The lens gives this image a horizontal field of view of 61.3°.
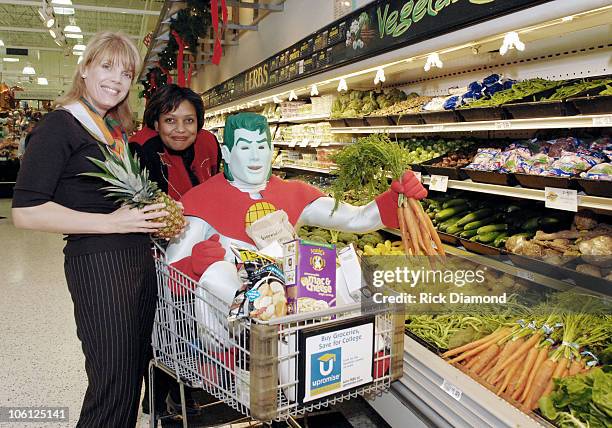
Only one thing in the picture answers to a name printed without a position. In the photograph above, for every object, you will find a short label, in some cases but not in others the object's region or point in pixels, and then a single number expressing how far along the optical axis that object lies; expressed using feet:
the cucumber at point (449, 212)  11.14
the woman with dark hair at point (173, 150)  8.95
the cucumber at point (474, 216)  10.43
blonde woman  5.60
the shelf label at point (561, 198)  7.34
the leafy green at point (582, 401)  5.30
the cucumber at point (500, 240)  9.48
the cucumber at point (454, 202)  11.35
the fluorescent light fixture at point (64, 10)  38.19
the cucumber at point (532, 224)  9.37
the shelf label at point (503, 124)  8.47
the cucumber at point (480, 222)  10.16
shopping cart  4.94
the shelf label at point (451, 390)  6.52
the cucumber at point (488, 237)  9.70
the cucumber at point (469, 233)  10.06
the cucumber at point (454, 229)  10.49
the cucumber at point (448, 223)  10.75
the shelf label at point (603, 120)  6.59
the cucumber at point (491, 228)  9.80
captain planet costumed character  7.06
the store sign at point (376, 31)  7.93
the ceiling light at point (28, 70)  54.52
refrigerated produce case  6.45
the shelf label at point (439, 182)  10.16
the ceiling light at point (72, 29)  39.23
